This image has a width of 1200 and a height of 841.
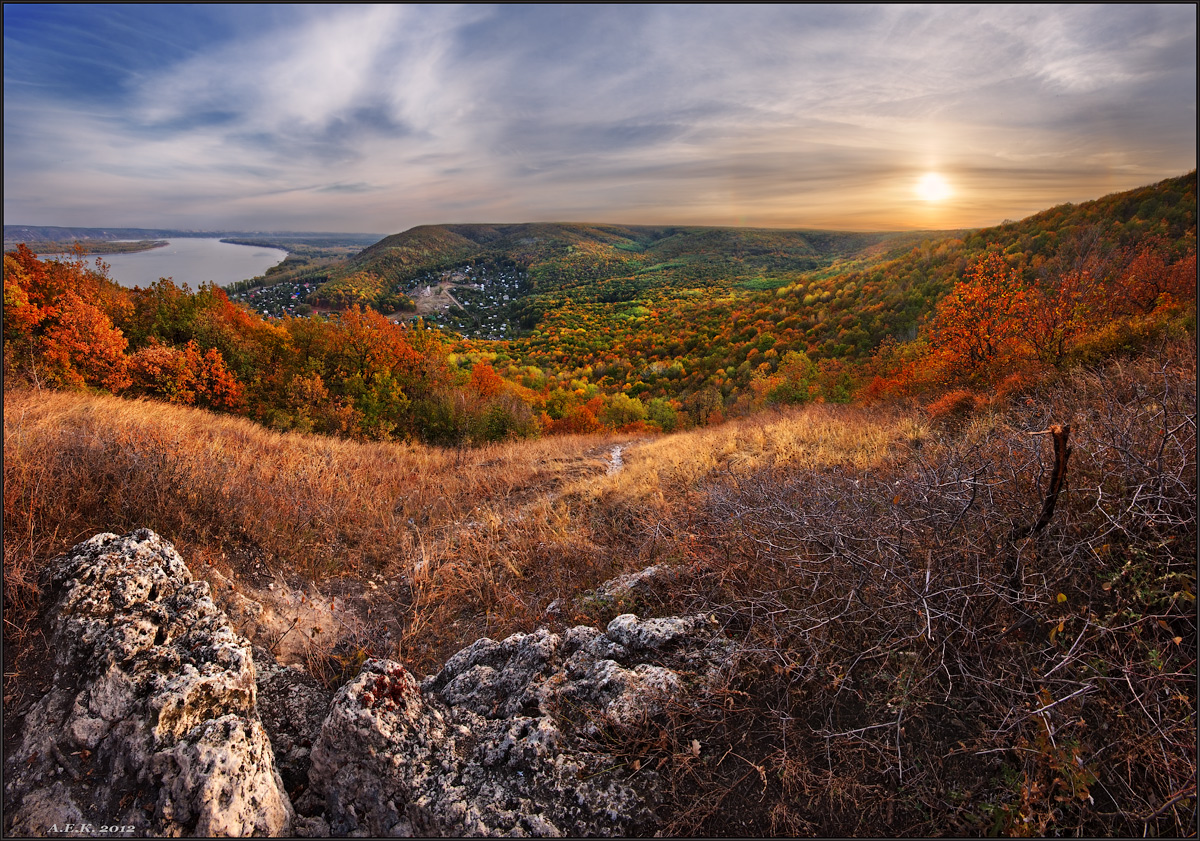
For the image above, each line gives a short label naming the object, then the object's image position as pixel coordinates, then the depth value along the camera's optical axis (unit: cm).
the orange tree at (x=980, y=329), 1240
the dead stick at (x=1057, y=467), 244
